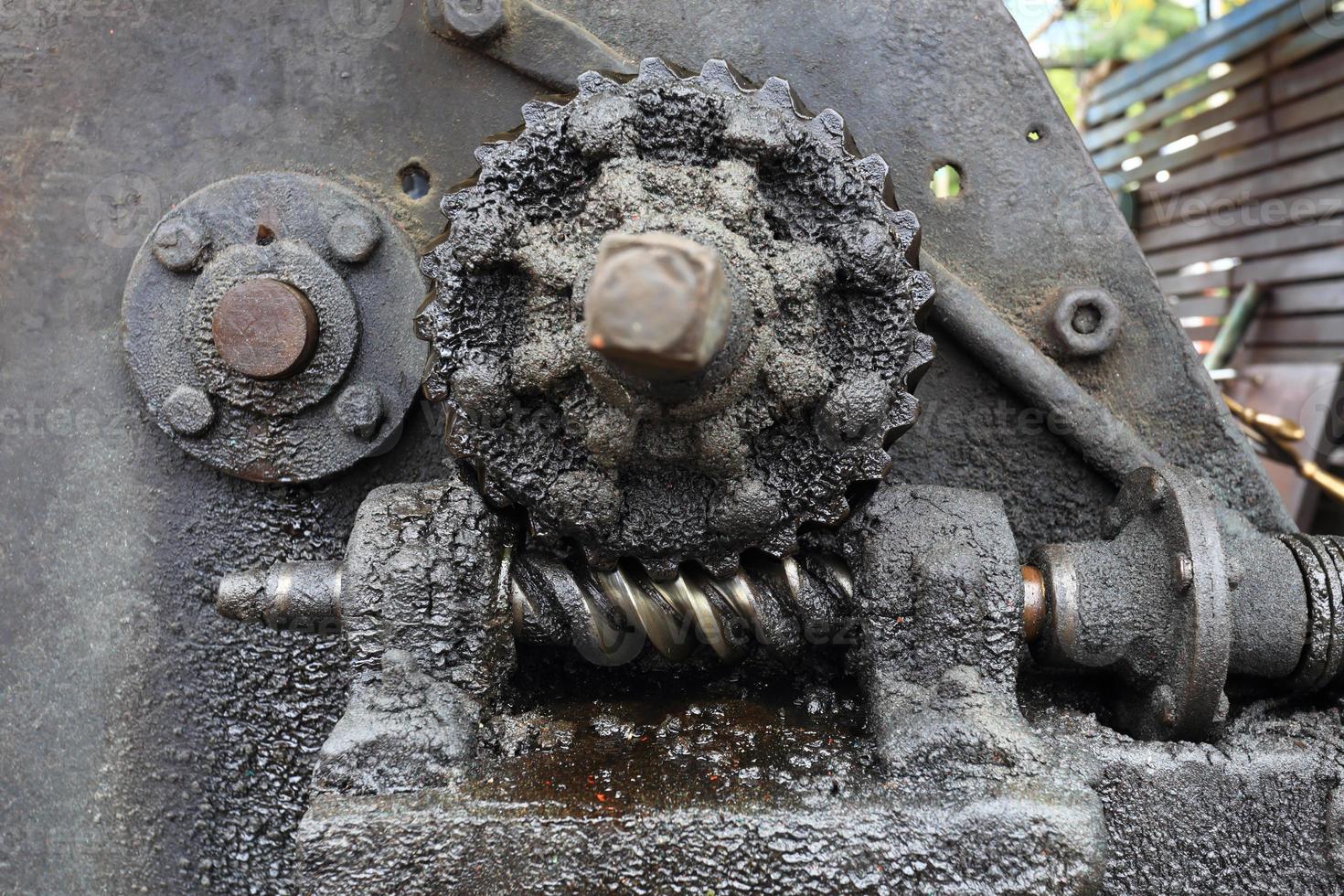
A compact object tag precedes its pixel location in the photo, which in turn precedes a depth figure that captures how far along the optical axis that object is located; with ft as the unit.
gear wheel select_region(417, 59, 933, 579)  1.38
